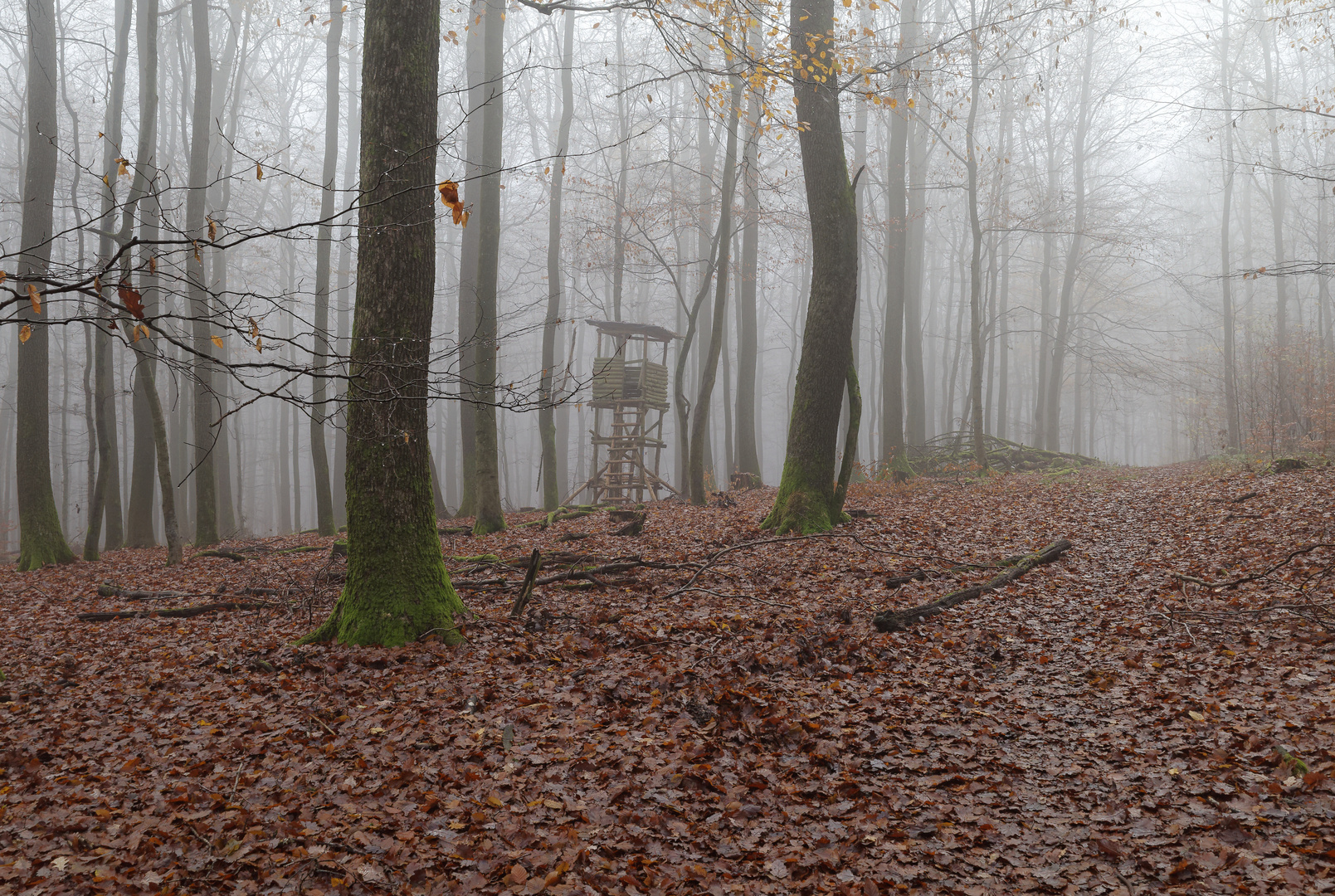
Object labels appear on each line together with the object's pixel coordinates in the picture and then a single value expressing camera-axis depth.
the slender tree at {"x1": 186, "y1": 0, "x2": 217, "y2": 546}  12.84
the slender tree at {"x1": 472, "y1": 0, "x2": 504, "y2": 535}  11.95
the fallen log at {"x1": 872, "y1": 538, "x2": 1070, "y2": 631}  6.39
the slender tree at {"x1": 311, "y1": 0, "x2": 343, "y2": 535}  14.34
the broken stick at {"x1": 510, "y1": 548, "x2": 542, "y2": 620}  6.70
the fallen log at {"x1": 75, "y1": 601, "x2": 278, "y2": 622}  7.41
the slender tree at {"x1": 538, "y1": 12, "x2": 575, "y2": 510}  15.65
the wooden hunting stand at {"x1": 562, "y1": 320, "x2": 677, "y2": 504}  17.84
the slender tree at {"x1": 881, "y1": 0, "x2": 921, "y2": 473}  16.66
